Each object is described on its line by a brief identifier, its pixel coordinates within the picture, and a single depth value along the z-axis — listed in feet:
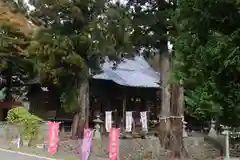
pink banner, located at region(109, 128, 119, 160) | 41.64
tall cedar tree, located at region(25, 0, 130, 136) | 57.98
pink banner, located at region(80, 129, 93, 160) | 38.84
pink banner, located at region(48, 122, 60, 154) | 49.62
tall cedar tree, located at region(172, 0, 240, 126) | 17.03
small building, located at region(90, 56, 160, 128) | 85.76
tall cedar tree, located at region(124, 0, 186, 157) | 52.85
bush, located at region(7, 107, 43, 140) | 57.93
